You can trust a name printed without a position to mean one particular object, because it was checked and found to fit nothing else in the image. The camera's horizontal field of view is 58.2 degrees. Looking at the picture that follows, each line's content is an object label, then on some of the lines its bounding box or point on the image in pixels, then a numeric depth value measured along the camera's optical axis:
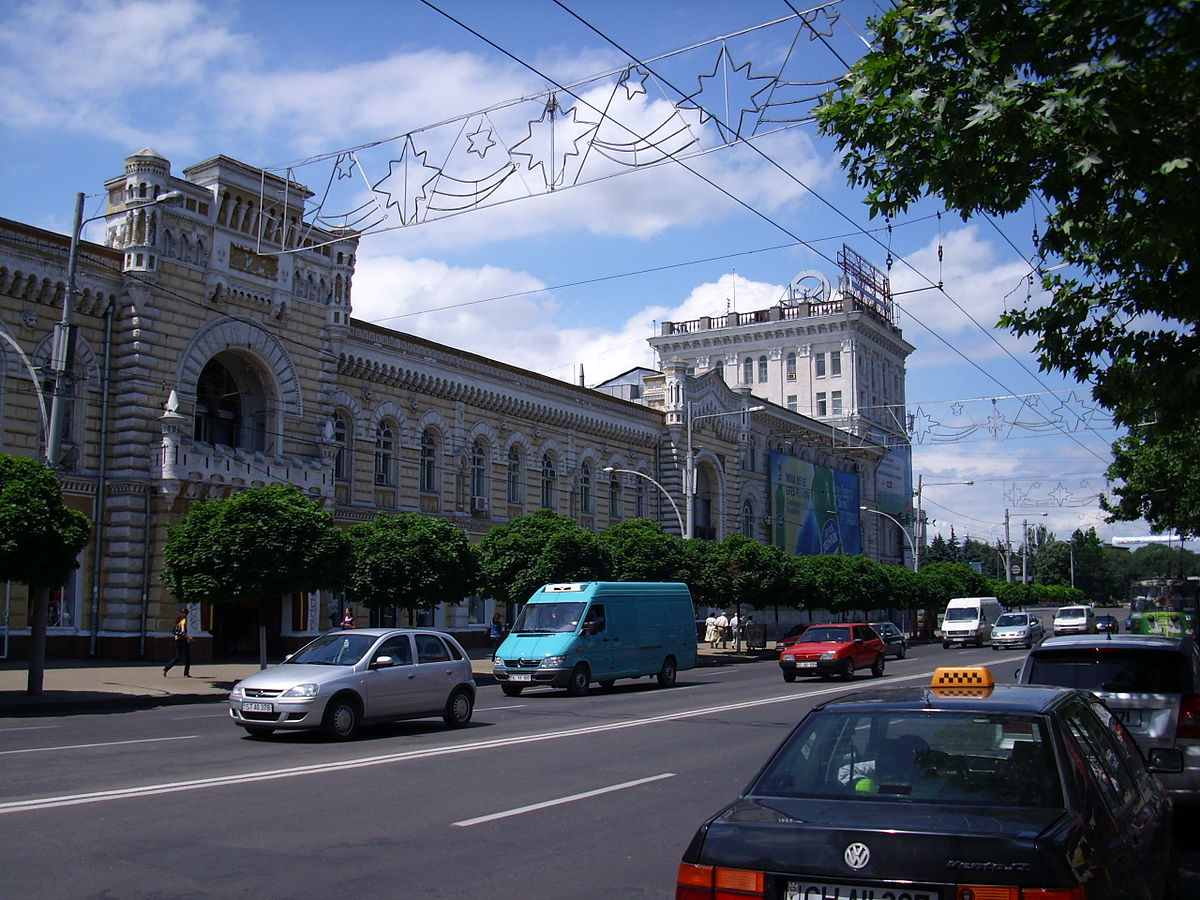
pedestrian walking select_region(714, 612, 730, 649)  48.94
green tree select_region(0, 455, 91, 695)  18.12
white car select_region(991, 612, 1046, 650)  46.28
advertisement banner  61.84
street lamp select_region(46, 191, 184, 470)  20.47
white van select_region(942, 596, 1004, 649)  50.47
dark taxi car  3.91
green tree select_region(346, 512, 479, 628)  27.81
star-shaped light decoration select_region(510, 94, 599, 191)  14.83
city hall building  27.09
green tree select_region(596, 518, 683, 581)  37.22
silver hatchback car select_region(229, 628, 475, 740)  14.12
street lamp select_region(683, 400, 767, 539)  42.50
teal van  22.78
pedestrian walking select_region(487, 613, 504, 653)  38.47
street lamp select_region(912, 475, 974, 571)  65.75
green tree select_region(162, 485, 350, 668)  22.91
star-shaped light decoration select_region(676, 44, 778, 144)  13.38
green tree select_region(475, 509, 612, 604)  32.12
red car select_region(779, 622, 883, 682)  27.16
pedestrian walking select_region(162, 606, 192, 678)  24.91
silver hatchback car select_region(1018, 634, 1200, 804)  9.12
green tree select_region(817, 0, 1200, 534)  6.58
